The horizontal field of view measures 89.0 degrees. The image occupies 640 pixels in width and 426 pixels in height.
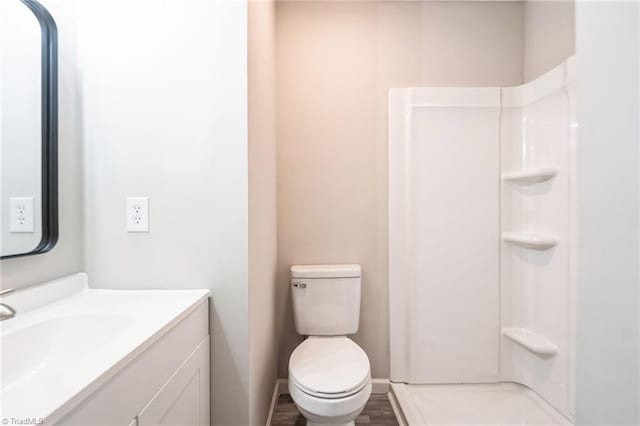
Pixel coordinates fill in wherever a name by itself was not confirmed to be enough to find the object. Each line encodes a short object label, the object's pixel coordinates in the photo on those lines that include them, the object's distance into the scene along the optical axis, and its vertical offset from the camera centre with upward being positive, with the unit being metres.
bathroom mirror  0.96 +0.26
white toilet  1.35 -0.72
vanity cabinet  0.63 -0.43
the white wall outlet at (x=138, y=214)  1.25 -0.01
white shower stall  2.03 -0.17
